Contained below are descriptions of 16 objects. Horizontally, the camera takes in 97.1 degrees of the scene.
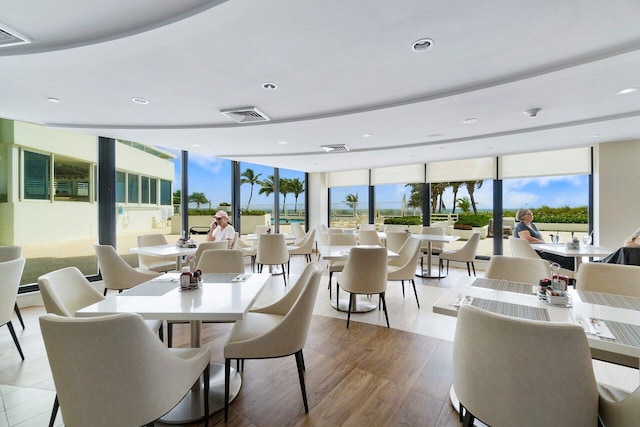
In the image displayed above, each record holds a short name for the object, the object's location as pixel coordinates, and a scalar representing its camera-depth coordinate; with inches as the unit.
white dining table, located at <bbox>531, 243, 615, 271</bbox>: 149.9
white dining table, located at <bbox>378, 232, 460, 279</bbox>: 213.8
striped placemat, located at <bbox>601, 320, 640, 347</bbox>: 49.1
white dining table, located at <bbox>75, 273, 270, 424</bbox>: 64.1
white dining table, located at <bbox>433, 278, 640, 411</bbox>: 49.5
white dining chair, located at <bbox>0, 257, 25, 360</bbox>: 97.0
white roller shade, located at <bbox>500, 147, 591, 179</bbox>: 222.1
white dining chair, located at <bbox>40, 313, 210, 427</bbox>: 45.4
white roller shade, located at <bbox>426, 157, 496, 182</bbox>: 259.8
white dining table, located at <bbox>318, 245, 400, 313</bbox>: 148.3
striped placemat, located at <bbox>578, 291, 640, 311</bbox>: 68.8
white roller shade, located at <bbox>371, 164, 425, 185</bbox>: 301.1
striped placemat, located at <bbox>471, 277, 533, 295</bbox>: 81.1
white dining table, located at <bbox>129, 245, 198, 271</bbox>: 146.7
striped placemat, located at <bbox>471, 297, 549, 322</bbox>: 60.9
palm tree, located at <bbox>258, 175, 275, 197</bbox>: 440.3
